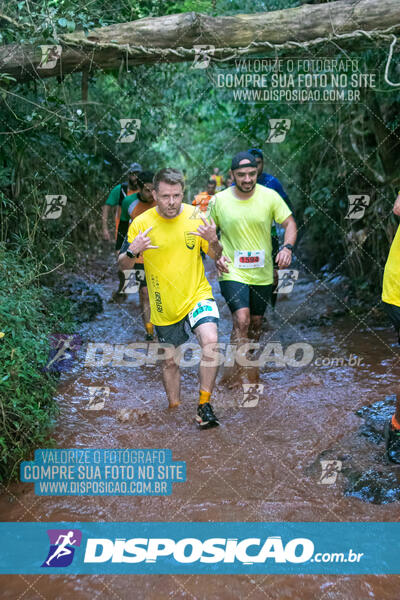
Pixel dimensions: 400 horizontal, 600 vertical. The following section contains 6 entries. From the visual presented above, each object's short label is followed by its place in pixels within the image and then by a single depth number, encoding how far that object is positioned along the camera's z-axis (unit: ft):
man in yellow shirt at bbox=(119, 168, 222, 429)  15.20
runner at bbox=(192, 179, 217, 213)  20.18
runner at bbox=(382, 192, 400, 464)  13.33
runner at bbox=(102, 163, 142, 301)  24.58
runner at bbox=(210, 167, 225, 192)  46.49
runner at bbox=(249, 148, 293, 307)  21.83
